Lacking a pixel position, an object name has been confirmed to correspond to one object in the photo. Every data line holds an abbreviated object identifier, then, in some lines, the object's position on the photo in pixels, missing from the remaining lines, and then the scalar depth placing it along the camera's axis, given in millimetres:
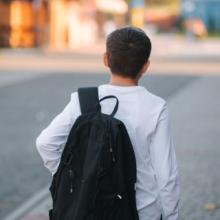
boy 3726
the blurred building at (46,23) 47554
